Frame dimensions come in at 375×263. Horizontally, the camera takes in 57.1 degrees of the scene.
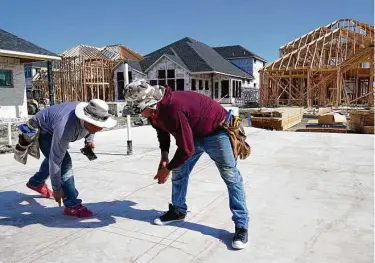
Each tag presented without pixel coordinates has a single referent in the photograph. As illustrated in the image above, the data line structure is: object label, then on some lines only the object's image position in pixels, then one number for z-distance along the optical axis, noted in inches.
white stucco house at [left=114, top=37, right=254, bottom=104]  1205.7
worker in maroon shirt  108.6
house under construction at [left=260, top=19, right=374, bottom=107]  1097.4
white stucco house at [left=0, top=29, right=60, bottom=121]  584.1
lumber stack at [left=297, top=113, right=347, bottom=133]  528.6
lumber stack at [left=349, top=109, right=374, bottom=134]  540.7
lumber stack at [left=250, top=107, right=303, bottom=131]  603.5
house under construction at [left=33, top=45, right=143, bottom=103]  1124.5
